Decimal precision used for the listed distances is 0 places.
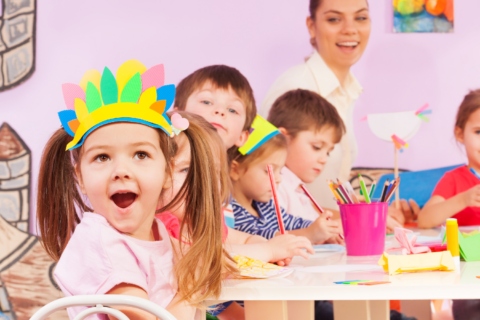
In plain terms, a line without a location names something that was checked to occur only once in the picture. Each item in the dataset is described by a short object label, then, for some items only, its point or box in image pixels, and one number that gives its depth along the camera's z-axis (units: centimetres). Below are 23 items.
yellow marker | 221
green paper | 232
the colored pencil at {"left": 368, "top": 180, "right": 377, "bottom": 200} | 245
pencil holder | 239
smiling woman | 351
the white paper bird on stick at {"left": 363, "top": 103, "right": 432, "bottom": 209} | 347
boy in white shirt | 335
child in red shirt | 320
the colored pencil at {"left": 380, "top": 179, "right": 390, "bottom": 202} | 237
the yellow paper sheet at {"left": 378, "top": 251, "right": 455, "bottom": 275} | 214
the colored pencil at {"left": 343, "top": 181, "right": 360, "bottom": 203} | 242
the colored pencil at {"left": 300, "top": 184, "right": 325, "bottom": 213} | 250
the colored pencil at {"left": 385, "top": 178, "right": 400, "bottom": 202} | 240
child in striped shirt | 285
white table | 198
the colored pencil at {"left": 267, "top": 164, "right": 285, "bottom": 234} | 236
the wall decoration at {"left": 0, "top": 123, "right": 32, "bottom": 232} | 346
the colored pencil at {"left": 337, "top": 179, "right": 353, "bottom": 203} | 239
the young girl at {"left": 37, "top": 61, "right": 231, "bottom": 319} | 198
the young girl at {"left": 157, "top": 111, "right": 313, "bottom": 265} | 224
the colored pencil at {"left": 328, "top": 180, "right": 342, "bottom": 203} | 240
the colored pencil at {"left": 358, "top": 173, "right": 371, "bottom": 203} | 239
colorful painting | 351
